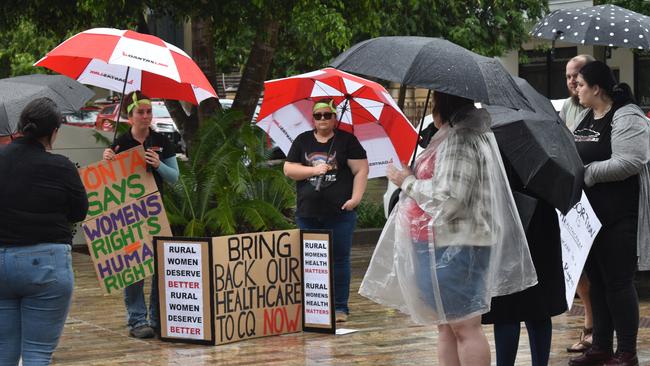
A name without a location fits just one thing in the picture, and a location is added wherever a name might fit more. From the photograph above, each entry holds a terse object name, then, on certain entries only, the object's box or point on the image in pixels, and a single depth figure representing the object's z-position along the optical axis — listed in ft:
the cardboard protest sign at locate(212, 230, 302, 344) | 51.37
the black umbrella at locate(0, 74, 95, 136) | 46.03
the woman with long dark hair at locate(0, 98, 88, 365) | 34.09
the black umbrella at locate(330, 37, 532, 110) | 33.07
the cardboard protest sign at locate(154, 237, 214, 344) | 50.86
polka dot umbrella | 49.98
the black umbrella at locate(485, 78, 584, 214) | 36.10
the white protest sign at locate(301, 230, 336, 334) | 53.41
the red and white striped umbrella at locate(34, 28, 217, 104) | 48.13
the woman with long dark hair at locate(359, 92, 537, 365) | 34.29
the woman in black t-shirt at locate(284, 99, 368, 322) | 55.12
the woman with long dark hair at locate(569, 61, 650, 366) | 43.60
